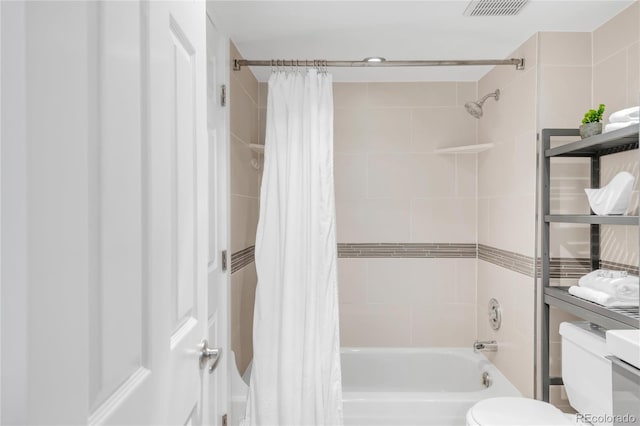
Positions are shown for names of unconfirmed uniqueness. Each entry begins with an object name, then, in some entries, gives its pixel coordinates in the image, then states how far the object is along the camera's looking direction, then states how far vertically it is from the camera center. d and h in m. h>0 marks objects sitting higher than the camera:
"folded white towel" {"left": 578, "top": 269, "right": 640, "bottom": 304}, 1.56 -0.28
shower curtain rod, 2.08 +0.73
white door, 0.38 -0.01
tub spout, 2.57 -0.83
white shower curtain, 1.98 -0.33
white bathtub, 2.75 -1.07
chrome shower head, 2.48 +0.61
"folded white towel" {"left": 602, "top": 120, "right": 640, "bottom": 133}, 1.51 +0.31
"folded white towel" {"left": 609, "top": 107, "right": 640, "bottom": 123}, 1.50 +0.34
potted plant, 1.75 +0.36
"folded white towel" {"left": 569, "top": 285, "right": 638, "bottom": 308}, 1.57 -0.34
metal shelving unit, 1.50 -0.05
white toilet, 1.57 -0.72
